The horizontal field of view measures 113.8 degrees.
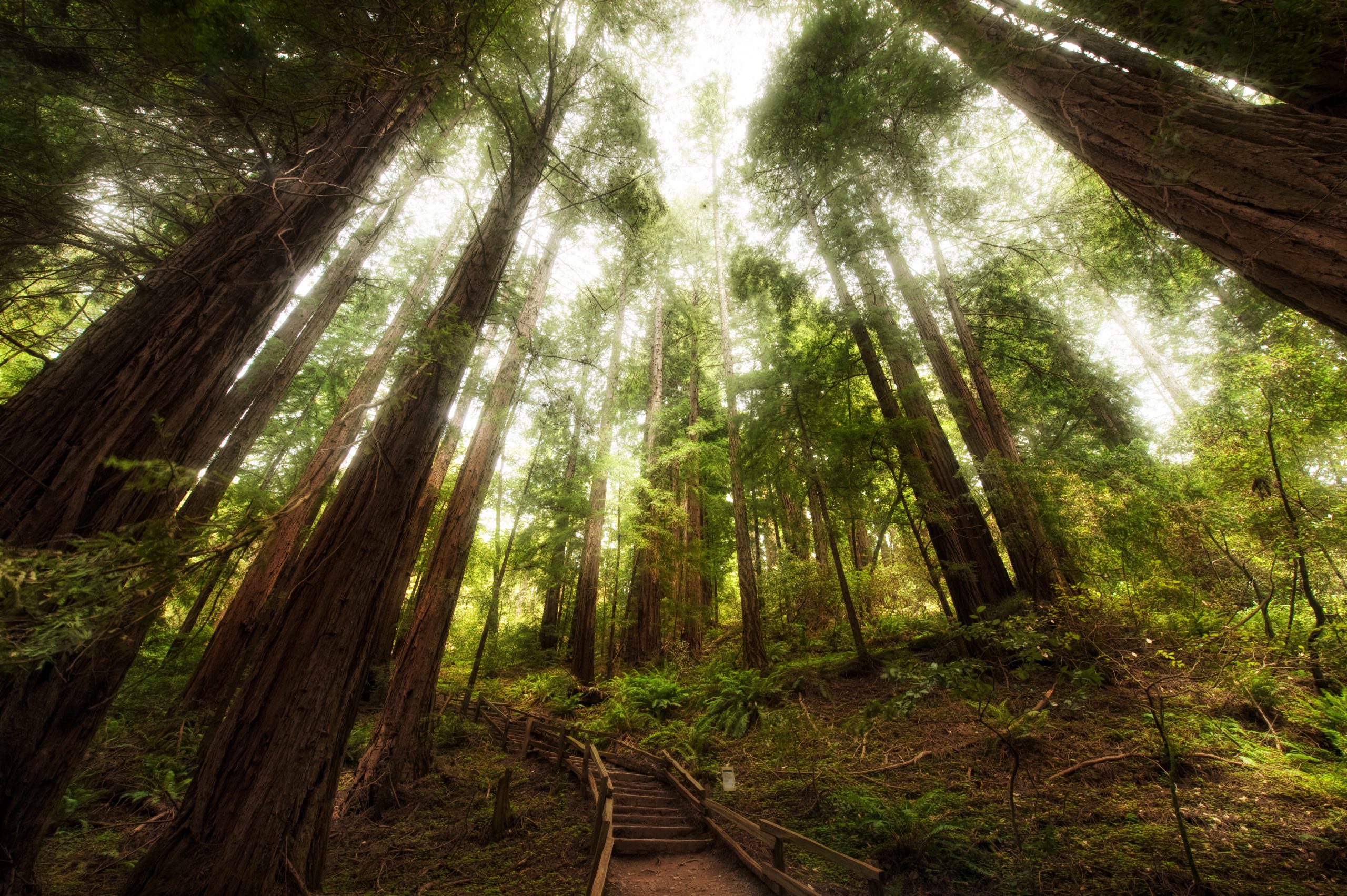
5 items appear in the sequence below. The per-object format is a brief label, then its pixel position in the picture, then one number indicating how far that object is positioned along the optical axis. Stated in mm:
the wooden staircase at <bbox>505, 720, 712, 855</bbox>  5102
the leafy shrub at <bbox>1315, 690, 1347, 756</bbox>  3928
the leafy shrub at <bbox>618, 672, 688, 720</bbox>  9133
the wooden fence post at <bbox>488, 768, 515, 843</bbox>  5254
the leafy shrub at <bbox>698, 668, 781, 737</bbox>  7445
